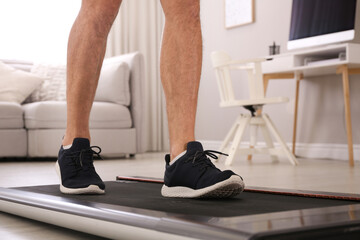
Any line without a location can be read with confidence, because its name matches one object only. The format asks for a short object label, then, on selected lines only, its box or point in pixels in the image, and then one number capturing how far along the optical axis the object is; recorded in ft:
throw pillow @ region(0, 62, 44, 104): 15.01
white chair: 12.04
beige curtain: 19.57
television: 12.13
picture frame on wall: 16.14
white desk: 11.13
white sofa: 13.58
